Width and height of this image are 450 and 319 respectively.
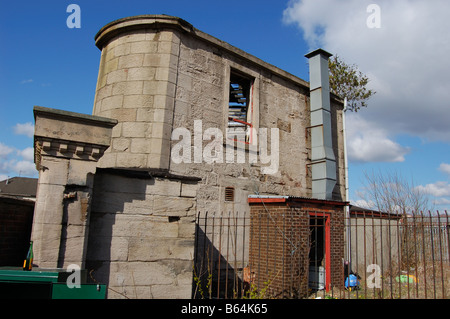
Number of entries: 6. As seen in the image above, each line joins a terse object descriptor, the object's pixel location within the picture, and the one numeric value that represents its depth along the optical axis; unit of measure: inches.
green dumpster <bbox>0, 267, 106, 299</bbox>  130.5
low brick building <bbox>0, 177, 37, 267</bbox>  217.3
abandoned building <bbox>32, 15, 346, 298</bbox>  174.6
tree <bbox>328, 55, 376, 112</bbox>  735.1
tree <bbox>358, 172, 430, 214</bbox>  526.5
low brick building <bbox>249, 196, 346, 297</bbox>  311.7
